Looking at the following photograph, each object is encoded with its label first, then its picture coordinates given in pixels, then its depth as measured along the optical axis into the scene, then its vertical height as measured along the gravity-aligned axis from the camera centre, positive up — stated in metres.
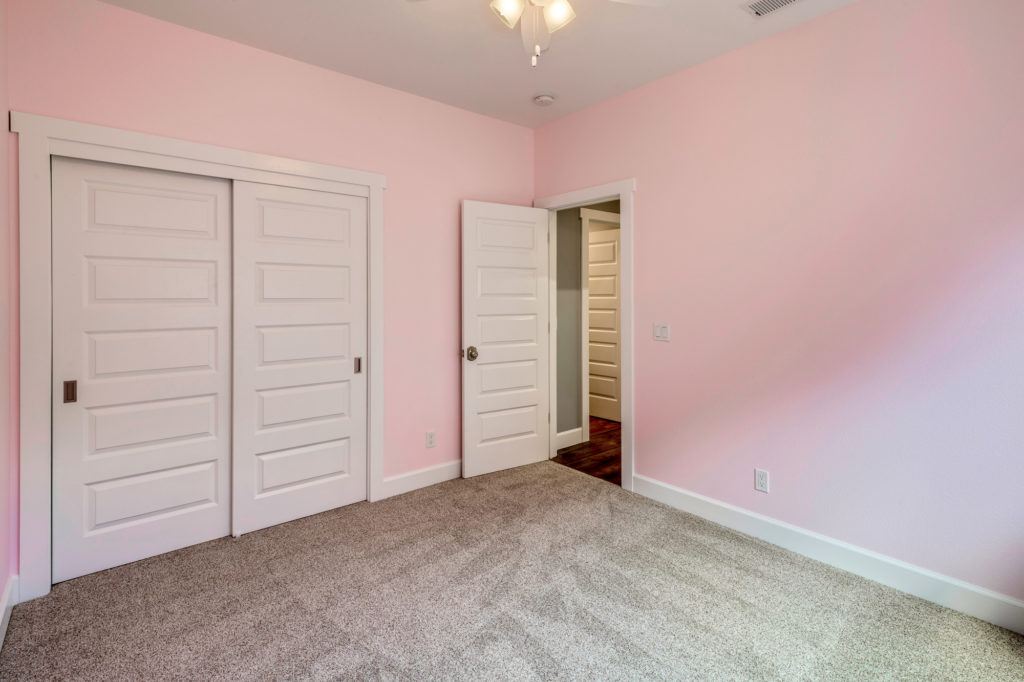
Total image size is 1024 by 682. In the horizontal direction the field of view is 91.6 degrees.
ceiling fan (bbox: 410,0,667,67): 2.01 +1.33
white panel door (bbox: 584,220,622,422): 5.75 +0.19
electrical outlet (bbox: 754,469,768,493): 2.85 -0.82
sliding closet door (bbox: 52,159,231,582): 2.41 -0.13
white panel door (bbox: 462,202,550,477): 3.79 +0.02
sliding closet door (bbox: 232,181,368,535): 2.90 -0.09
